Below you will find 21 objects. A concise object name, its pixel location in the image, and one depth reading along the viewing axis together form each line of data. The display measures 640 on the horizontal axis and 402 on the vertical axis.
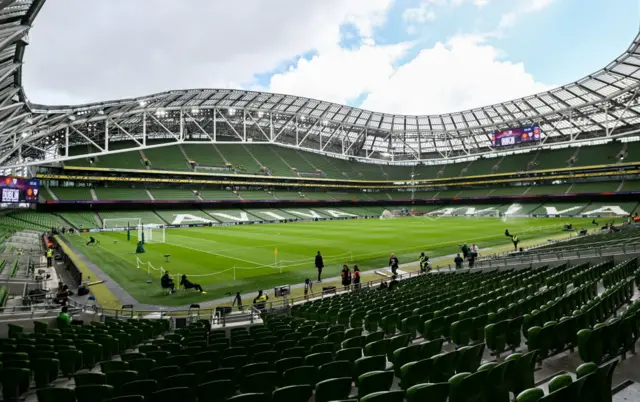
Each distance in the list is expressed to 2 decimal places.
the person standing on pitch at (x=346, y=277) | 18.97
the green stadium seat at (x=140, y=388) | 4.55
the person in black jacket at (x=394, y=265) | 21.06
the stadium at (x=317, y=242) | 5.24
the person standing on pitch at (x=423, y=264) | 21.17
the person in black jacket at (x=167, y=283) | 19.20
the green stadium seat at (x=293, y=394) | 3.71
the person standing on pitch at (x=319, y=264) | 21.14
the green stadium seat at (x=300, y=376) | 4.74
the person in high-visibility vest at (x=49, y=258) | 25.25
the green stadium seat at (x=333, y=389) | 3.82
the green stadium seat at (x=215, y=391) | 4.29
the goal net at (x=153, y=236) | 39.59
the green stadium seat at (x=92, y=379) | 4.89
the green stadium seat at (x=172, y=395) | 4.14
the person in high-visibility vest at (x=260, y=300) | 15.27
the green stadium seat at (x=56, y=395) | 4.20
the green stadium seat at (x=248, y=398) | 3.46
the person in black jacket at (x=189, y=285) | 19.03
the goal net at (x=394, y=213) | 79.75
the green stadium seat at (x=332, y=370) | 4.84
